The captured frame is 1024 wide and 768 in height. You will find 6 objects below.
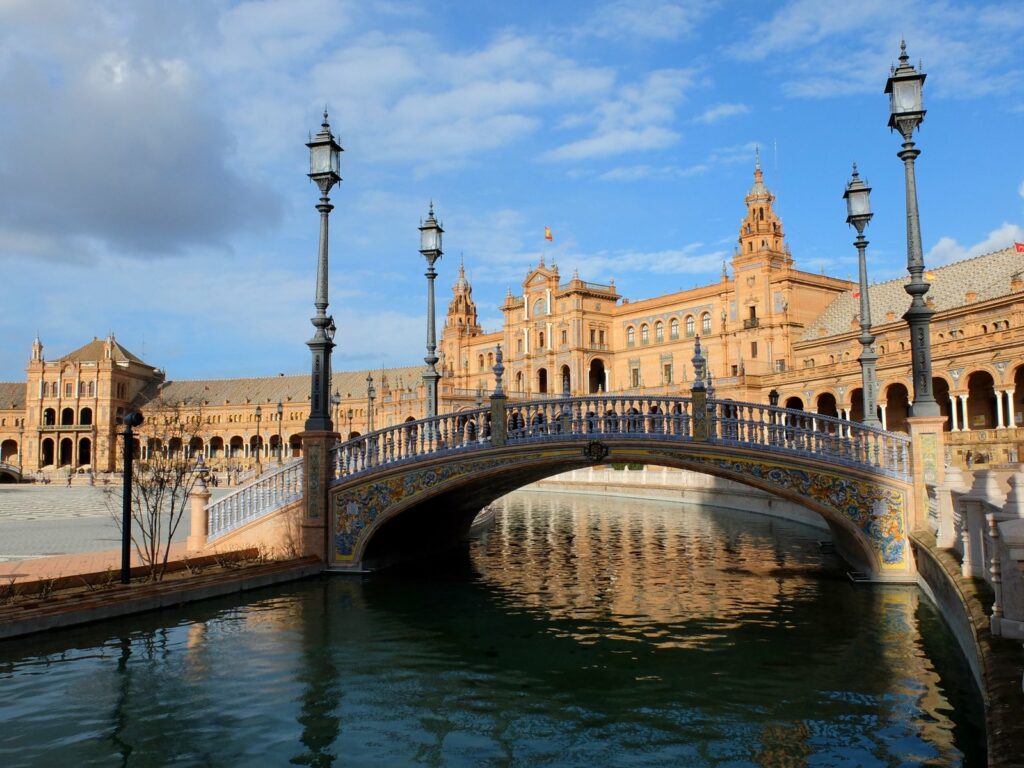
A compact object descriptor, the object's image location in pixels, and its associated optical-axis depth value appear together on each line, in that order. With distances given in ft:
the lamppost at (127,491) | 42.92
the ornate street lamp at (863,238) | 60.08
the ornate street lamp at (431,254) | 66.08
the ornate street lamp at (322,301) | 55.98
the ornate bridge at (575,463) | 49.78
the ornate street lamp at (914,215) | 46.60
